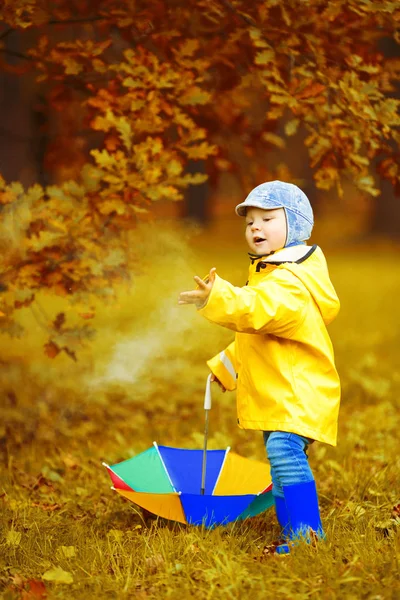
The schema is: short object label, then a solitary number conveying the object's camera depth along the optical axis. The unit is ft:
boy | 18.34
